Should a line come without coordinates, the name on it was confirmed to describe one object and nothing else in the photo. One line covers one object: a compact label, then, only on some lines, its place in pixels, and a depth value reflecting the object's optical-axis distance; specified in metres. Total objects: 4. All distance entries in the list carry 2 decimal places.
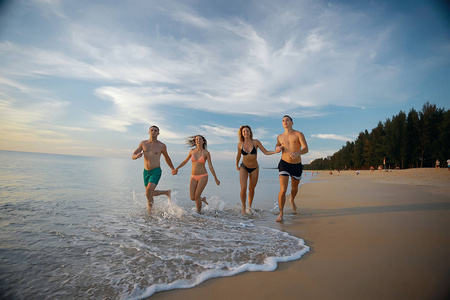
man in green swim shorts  6.46
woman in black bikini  6.57
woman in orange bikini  6.40
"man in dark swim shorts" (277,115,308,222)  5.76
